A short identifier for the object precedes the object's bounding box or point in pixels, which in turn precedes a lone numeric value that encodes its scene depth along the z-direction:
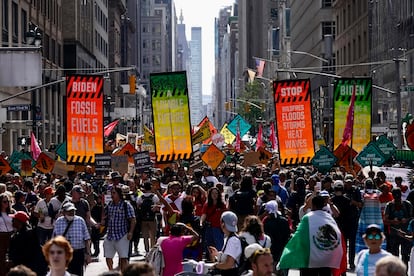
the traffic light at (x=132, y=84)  66.39
